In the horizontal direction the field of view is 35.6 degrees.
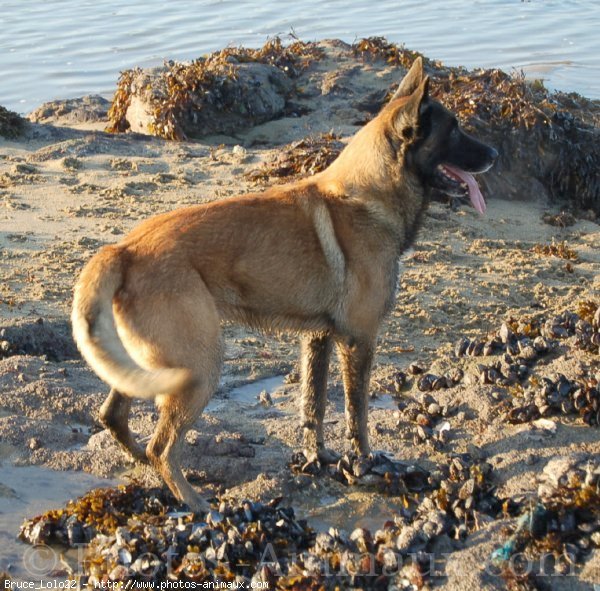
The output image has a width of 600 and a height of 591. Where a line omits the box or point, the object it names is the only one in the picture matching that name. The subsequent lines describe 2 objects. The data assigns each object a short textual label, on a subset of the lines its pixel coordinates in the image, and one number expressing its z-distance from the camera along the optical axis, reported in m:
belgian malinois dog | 4.42
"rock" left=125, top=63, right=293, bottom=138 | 10.98
